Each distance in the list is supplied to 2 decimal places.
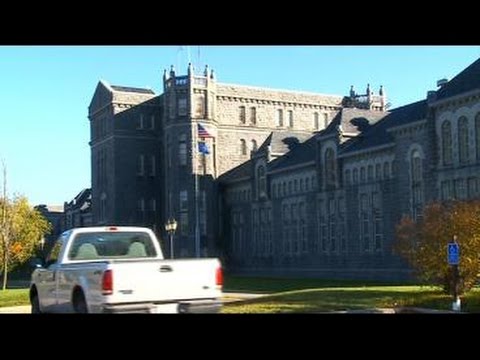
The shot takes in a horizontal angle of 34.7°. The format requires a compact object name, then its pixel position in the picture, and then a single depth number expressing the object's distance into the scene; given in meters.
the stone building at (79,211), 99.88
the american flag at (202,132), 71.69
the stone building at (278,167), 54.59
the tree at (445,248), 24.11
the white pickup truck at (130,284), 10.85
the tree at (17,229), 40.59
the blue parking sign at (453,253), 21.75
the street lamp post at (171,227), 59.82
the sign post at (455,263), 21.69
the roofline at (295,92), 89.34
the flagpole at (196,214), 78.12
